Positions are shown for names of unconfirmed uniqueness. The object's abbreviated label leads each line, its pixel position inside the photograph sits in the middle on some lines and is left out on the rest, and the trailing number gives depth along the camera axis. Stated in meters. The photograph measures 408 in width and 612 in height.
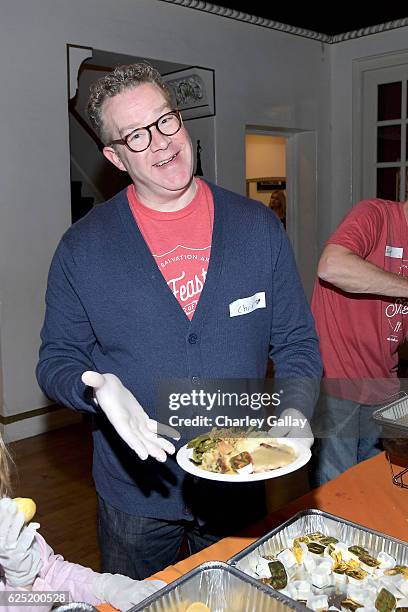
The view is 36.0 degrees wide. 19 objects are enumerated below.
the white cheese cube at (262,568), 1.14
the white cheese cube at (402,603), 1.06
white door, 5.46
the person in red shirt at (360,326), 2.02
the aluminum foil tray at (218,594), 0.98
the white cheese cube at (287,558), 1.17
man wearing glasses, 1.48
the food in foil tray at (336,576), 1.08
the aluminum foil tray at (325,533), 1.15
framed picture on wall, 4.85
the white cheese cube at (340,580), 1.12
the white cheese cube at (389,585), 1.10
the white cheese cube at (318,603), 1.07
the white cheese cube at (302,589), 1.09
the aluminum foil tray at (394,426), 1.61
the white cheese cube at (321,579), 1.12
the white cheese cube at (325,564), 1.14
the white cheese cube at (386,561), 1.16
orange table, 1.27
